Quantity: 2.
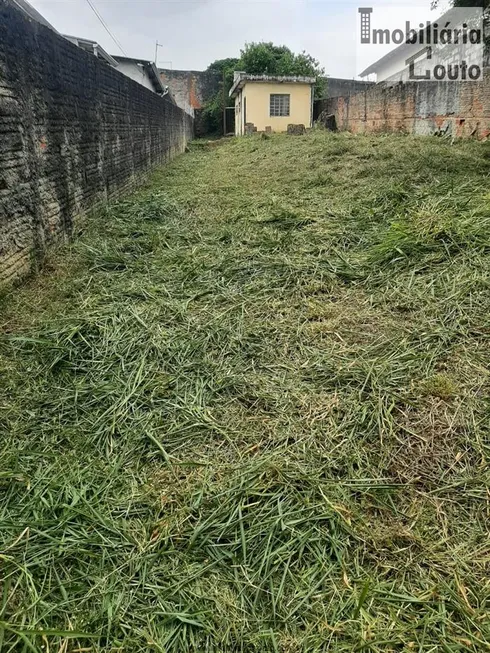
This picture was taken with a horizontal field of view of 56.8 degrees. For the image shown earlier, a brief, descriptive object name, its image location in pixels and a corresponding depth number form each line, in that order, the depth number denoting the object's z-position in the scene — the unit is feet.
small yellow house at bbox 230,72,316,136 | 69.26
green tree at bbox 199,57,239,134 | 89.51
